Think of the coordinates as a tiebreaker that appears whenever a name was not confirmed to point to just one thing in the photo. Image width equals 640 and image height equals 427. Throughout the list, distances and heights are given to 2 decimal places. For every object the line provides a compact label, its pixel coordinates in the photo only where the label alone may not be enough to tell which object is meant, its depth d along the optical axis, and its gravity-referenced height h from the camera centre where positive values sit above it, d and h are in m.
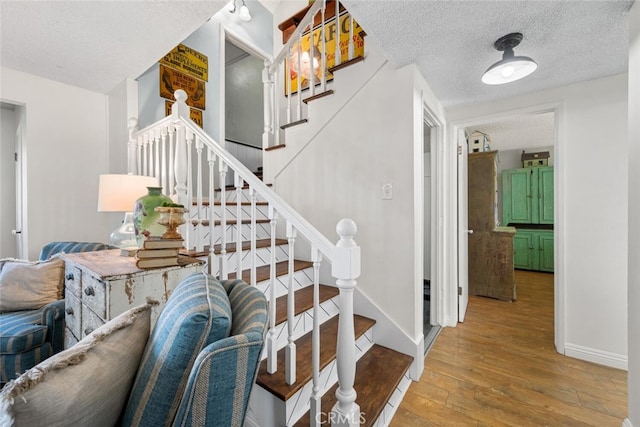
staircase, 1.08 -0.45
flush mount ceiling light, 1.47 +0.84
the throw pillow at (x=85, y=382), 0.48 -0.36
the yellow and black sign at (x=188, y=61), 2.70 +1.67
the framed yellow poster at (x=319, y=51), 2.40 +1.64
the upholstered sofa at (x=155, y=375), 0.52 -0.37
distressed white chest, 1.07 -0.33
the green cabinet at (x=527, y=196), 4.84 +0.27
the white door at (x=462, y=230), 2.71 -0.22
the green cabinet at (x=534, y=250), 4.75 -0.77
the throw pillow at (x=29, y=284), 1.62 -0.45
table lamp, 1.75 +0.11
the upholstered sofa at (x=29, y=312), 1.33 -0.59
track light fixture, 3.22 +2.54
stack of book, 1.19 -0.19
